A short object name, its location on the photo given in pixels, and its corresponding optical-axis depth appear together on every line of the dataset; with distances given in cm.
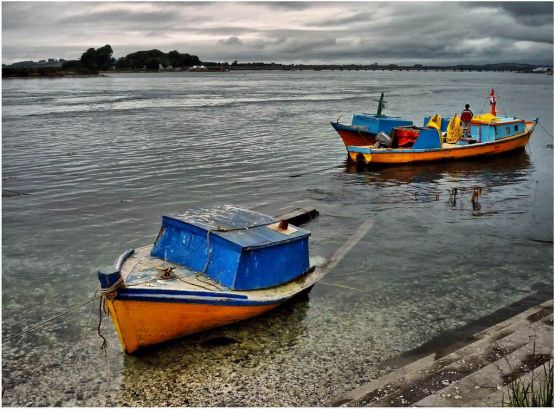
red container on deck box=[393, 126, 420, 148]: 2959
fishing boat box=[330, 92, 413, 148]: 3088
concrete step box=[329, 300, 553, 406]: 819
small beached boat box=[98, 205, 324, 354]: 962
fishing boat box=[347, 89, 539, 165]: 2827
